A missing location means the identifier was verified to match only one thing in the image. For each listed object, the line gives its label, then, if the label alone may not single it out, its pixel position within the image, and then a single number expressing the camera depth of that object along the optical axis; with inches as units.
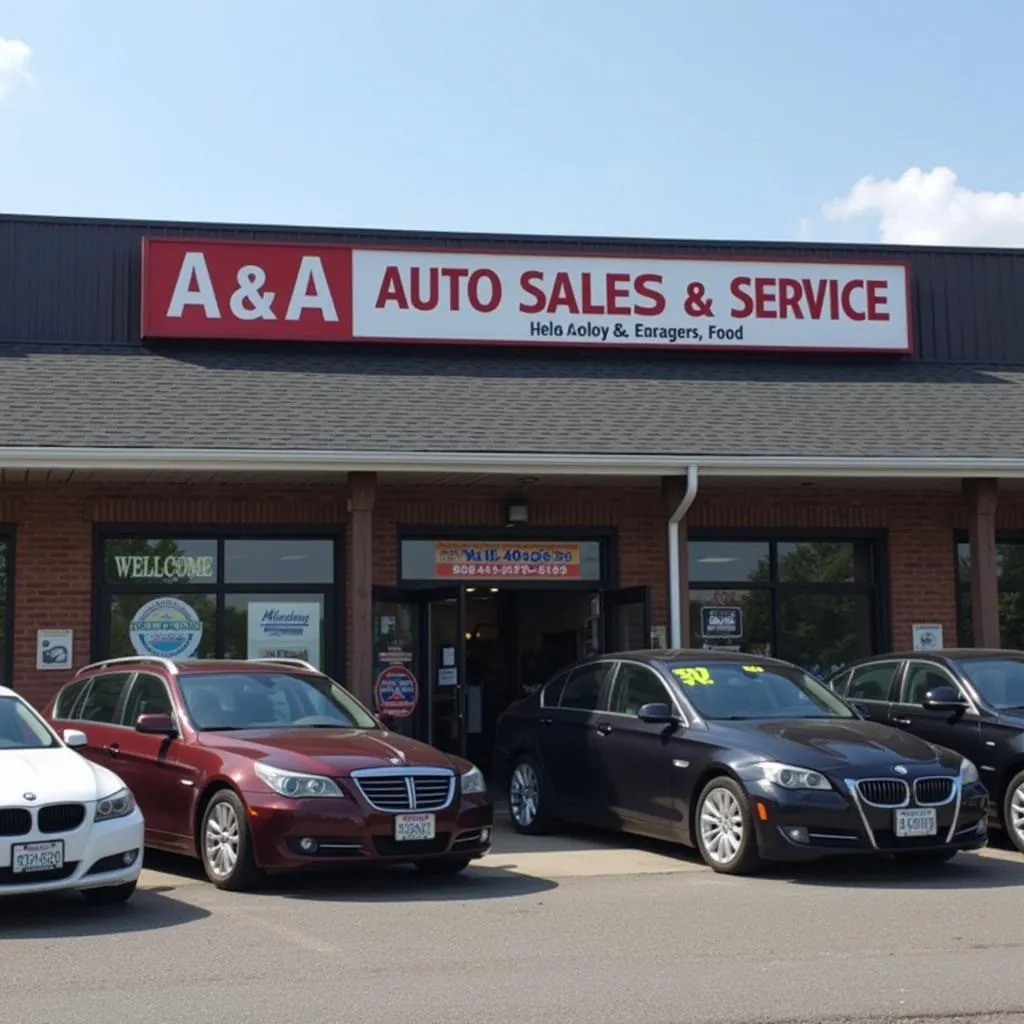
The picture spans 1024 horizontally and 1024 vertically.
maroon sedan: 388.2
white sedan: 341.1
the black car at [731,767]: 412.8
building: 618.2
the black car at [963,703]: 476.4
